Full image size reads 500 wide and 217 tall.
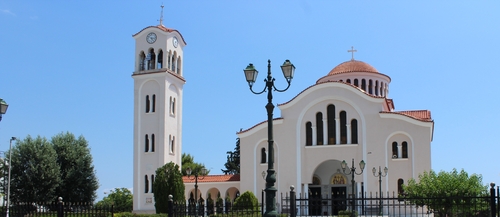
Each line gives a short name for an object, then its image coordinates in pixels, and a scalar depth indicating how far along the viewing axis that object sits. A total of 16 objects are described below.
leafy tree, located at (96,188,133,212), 53.81
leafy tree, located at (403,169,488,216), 26.05
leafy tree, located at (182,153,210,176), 58.97
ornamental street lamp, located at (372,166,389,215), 32.22
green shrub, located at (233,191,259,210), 31.55
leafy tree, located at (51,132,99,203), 40.91
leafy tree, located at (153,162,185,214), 32.03
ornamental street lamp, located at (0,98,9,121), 15.23
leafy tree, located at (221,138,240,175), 62.78
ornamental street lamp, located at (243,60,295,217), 13.80
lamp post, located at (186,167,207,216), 30.32
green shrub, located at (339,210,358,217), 25.70
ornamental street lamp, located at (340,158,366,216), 25.07
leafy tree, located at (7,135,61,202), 38.78
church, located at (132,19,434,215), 34.75
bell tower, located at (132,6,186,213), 38.16
